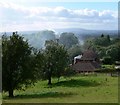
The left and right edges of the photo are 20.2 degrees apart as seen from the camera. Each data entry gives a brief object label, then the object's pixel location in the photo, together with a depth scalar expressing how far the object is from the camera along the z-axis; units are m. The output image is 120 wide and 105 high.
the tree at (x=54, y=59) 55.75
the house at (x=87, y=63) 77.49
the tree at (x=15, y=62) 34.09
